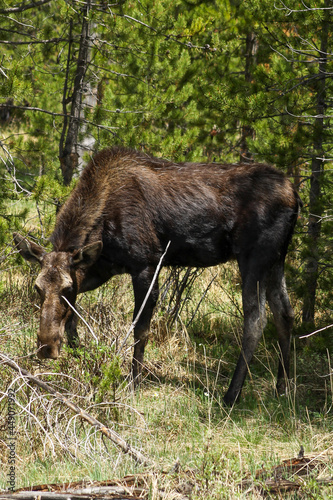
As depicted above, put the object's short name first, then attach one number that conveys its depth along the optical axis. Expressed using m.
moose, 13.45
